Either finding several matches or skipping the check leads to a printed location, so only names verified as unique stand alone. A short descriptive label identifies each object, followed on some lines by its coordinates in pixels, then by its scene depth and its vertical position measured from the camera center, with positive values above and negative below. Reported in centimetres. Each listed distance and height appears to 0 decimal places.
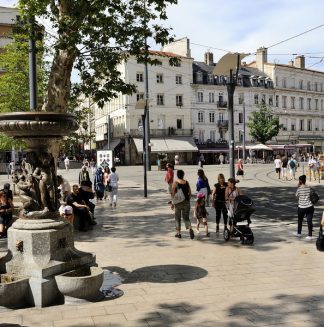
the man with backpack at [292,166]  2750 -60
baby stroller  1000 -133
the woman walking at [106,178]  1725 -76
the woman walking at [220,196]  1124 -95
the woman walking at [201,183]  1202 -67
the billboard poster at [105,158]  2206 +7
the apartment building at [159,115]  5241 +516
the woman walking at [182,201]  1046 -99
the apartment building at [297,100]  6494 +832
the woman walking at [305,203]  1047 -108
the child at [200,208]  1113 -123
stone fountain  617 -97
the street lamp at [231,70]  1368 +270
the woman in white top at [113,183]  1623 -85
